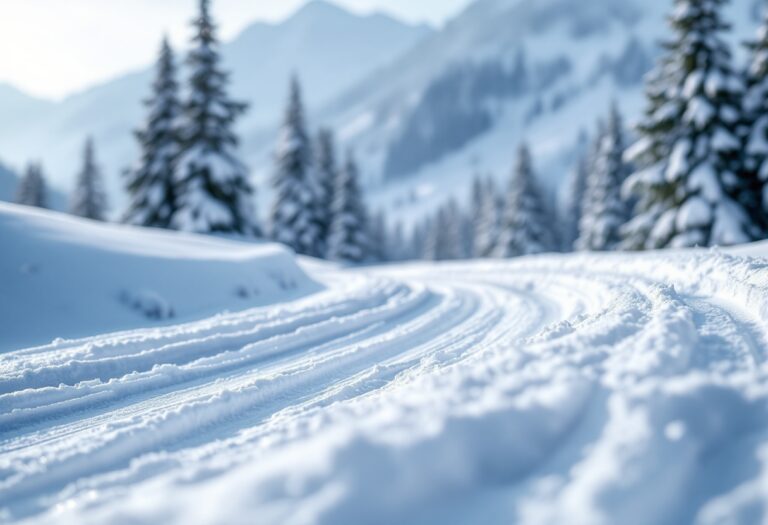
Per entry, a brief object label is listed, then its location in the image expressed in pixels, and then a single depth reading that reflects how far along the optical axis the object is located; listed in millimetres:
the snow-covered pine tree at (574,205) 44094
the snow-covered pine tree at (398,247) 63231
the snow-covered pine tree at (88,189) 31814
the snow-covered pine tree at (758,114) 13617
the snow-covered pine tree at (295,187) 27453
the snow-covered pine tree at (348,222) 30297
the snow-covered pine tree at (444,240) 47969
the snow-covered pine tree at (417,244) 64750
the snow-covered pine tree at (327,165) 31750
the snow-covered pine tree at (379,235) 45212
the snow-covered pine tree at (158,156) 21484
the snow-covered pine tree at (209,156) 19812
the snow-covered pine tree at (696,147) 13438
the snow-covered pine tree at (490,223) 37375
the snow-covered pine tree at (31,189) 34609
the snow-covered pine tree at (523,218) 30172
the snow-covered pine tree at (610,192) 26641
